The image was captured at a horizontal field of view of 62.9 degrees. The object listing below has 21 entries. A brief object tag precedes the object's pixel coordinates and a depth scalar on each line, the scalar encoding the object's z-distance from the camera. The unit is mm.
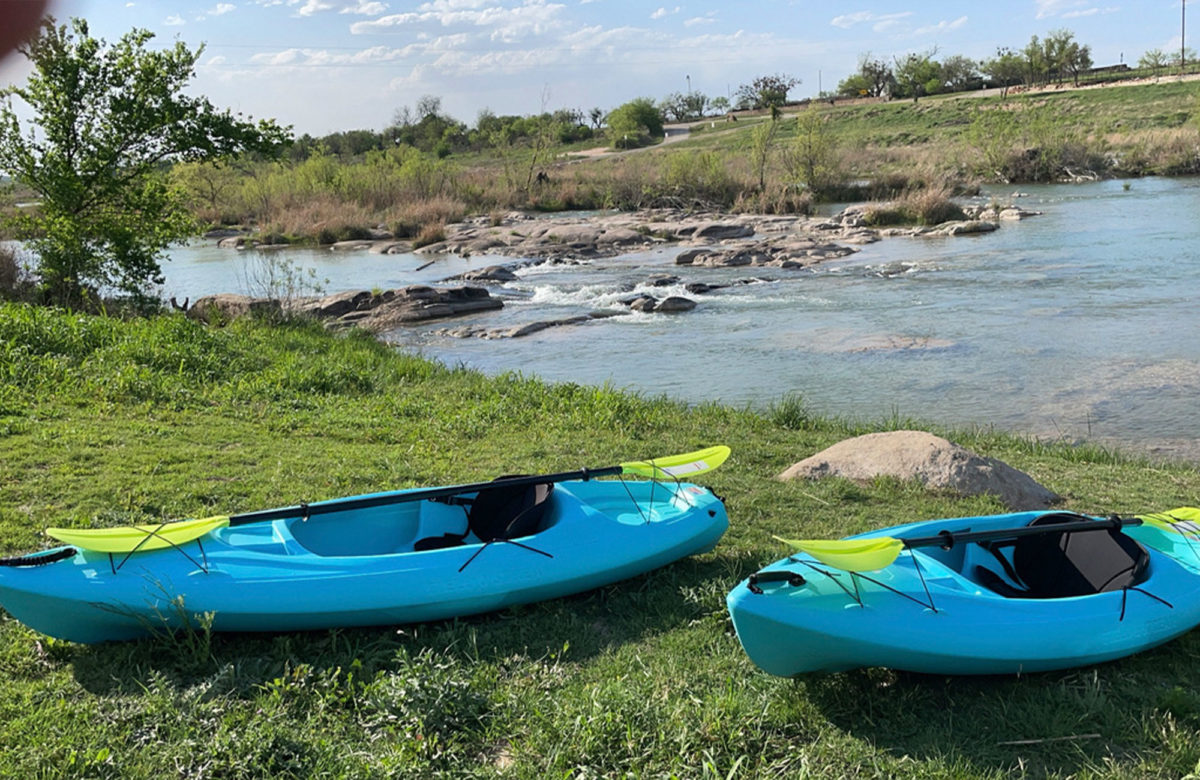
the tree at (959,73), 69562
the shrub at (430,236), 25234
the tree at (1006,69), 66000
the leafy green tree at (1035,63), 63844
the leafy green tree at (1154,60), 64062
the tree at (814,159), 30344
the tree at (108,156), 10352
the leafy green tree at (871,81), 74875
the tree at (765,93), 82250
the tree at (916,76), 68375
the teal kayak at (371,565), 3367
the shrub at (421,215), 27781
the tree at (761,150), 30672
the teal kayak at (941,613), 3086
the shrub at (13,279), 10766
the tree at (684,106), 85562
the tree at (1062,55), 63094
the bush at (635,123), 56781
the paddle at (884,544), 3172
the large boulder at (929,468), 5484
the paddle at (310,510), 3492
